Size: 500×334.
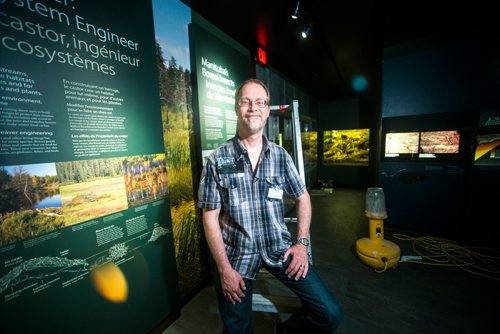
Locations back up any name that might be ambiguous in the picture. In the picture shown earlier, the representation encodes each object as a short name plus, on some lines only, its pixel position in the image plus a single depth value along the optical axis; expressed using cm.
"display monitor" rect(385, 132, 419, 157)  355
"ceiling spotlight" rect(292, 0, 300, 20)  236
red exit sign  310
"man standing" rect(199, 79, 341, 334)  128
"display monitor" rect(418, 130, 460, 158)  326
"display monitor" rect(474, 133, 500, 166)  288
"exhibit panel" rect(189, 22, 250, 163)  210
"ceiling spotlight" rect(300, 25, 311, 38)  275
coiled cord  257
